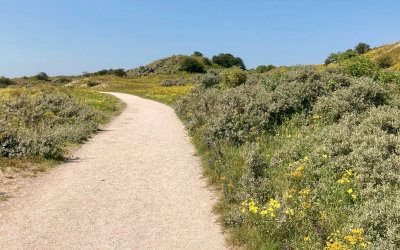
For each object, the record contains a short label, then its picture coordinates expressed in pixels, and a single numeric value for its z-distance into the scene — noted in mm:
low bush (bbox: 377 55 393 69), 48753
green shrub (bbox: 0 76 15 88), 79788
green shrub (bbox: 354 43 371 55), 85612
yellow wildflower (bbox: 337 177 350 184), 8144
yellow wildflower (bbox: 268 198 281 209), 7716
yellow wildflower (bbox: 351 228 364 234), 5887
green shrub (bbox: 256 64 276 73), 54841
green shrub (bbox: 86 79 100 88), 84256
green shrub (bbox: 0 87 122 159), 14406
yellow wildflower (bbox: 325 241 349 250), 5715
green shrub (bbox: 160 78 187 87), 74188
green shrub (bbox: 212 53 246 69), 118500
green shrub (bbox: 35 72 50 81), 101875
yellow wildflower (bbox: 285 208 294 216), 7355
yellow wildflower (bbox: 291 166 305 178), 9005
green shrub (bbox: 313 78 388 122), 13758
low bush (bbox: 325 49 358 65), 22594
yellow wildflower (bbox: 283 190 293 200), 7948
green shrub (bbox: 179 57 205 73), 105419
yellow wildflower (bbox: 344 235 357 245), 5794
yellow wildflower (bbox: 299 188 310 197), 7857
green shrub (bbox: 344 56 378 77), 19734
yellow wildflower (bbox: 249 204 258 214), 7784
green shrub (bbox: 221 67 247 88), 31969
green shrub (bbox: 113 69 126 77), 113062
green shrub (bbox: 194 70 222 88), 38656
